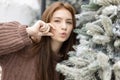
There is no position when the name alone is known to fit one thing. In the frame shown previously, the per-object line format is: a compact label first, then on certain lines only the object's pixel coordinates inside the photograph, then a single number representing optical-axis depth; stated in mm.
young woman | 2049
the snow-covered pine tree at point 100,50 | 1585
